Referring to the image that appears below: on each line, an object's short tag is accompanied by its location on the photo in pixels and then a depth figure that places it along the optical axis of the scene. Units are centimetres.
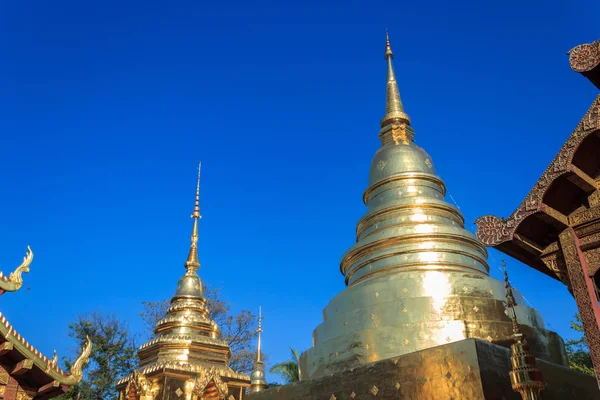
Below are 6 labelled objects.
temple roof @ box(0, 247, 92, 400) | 1041
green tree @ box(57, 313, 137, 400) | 2017
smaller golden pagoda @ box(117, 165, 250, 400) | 1189
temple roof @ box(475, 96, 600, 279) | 495
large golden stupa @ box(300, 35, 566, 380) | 855
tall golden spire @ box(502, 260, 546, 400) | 555
